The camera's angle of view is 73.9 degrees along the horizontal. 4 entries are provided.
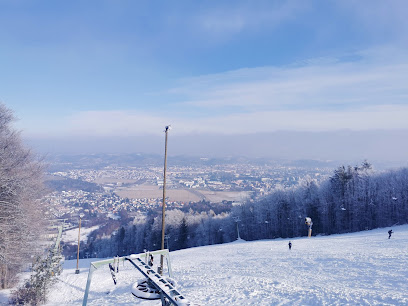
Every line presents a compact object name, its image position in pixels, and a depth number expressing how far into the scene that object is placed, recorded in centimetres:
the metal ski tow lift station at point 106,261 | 874
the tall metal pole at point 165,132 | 1585
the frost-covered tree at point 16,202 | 1614
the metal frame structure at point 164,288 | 657
